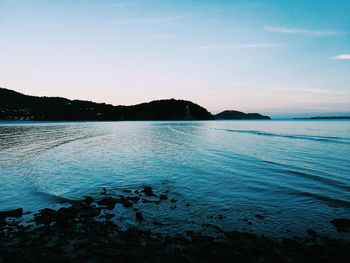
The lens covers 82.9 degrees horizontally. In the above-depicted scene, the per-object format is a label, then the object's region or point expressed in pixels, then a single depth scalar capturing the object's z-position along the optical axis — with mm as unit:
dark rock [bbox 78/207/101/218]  9825
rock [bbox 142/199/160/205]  11633
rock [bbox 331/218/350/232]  8653
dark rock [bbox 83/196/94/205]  11566
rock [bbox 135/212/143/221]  9448
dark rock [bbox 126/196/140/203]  11859
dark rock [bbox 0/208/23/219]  9691
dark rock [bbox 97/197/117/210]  11031
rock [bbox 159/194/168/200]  12227
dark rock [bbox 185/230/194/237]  8103
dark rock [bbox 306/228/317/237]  8258
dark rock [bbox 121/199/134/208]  11008
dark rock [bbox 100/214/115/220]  9547
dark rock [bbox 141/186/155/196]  12958
